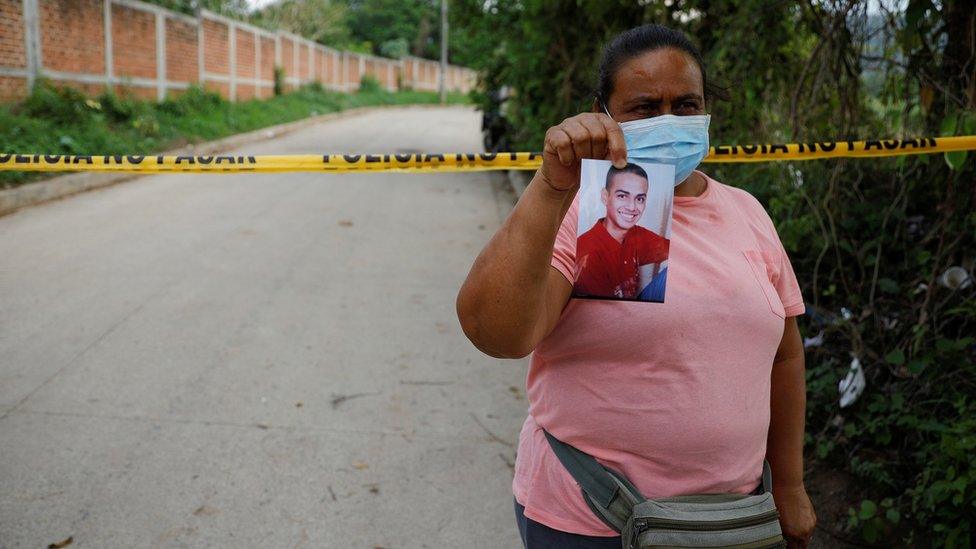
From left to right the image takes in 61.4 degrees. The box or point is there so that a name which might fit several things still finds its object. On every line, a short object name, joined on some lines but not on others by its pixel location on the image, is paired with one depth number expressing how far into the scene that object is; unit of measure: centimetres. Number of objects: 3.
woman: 138
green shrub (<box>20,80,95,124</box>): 1202
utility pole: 4122
